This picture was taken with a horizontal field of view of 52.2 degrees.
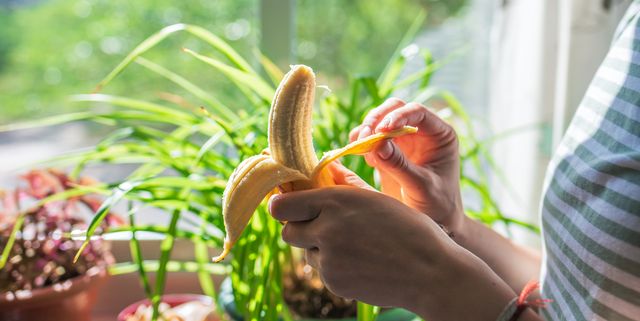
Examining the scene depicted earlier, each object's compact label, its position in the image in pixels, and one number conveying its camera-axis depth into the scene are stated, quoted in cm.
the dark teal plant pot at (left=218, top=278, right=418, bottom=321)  85
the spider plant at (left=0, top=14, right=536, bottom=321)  77
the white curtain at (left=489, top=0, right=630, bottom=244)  109
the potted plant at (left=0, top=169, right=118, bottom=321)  94
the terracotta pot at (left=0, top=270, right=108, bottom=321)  92
